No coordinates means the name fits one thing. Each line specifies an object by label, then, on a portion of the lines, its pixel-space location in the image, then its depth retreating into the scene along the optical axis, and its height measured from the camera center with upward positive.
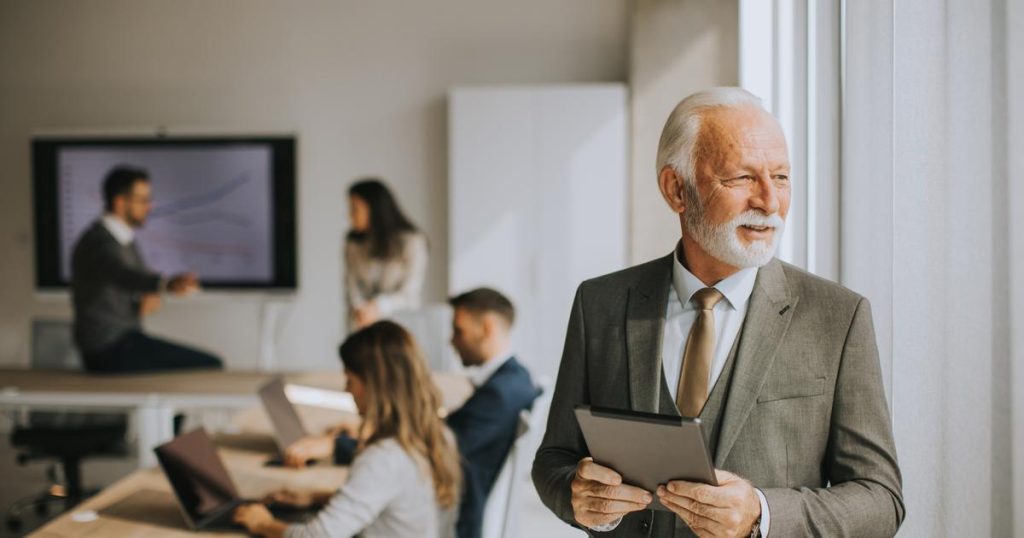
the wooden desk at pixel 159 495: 2.47 -0.71
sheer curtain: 1.37 -0.02
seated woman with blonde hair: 2.39 -0.53
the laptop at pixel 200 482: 2.50 -0.62
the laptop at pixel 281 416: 3.18 -0.57
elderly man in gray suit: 1.33 -0.19
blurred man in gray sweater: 4.95 -0.20
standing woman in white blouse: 4.99 -0.06
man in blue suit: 2.95 -0.49
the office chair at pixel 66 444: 4.62 -0.94
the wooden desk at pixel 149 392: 4.25 -0.68
